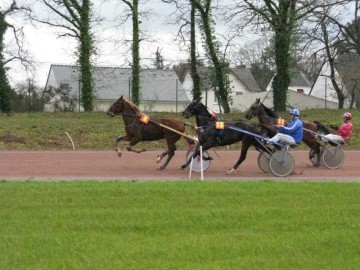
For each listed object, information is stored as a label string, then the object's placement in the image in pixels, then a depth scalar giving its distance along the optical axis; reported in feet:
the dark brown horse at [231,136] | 52.26
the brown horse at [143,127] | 56.18
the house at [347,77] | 191.97
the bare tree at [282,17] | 116.47
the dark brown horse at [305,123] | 56.54
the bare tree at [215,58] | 122.21
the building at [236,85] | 130.62
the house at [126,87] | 141.38
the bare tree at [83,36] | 126.41
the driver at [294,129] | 51.72
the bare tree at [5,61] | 131.03
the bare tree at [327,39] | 121.82
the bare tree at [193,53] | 121.60
